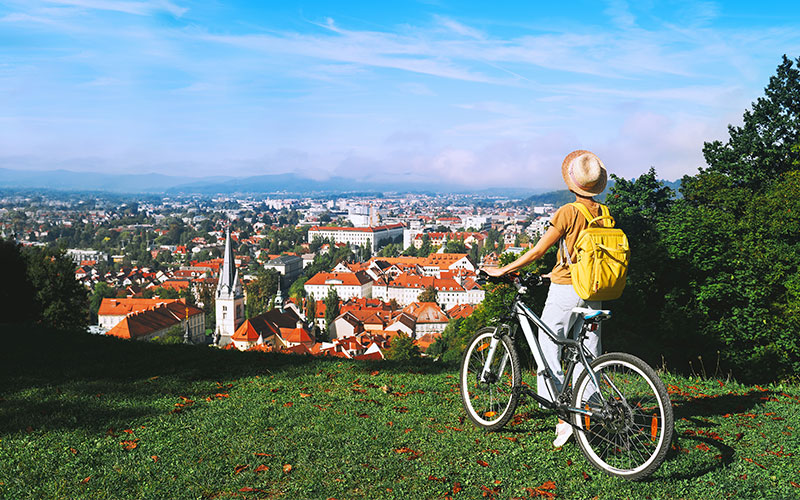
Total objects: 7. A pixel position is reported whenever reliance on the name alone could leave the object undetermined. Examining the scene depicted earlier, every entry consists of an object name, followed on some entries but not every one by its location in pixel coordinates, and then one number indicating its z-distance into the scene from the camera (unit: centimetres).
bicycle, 352
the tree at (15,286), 1625
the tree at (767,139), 2391
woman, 405
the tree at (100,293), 7445
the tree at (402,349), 2912
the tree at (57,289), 2194
